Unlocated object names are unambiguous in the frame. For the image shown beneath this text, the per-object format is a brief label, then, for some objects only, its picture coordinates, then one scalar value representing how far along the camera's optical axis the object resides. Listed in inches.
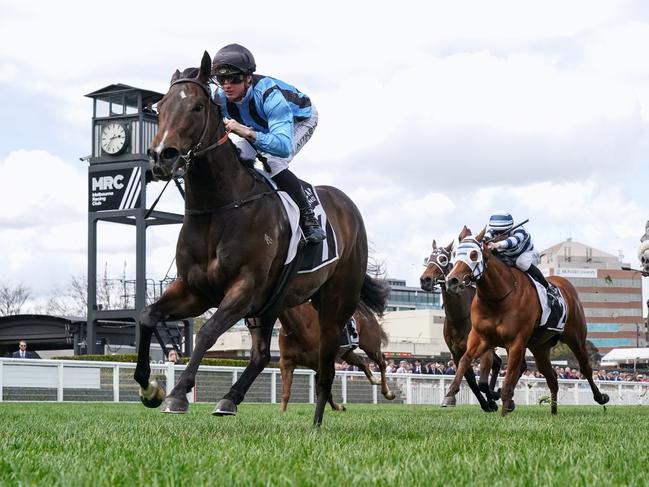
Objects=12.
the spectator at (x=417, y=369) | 1192.2
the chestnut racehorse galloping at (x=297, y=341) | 513.7
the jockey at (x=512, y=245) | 433.7
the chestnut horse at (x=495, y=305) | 403.2
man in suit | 782.2
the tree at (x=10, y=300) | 2800.2
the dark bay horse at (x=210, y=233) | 223.6
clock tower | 1323.8
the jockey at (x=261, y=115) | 244.8
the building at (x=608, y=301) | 5305.1
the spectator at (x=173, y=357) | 861.1
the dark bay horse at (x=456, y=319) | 457.4
